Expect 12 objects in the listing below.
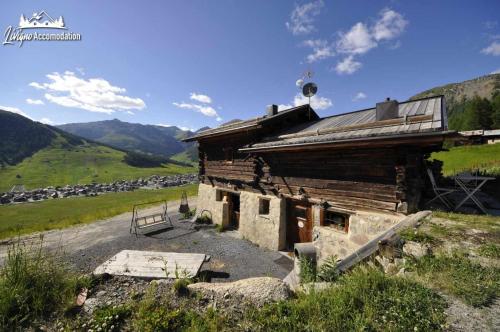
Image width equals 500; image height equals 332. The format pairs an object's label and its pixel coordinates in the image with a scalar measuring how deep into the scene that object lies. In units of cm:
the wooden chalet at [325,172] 723
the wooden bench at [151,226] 1474
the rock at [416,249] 461
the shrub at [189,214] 1857
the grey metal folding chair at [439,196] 744
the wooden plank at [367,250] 518
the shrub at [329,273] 498
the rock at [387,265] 475
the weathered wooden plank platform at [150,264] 736
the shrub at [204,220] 1641
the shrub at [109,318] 380
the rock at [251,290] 428
